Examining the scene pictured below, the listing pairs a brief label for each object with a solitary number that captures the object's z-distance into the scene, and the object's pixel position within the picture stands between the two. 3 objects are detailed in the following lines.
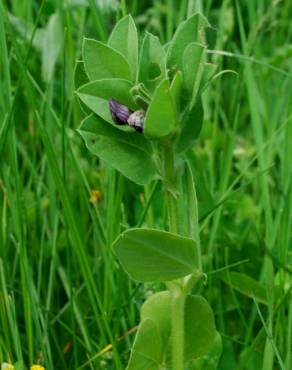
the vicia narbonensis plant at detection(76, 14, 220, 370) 0.67
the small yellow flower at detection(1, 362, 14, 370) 0.72
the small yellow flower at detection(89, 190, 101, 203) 0.84
